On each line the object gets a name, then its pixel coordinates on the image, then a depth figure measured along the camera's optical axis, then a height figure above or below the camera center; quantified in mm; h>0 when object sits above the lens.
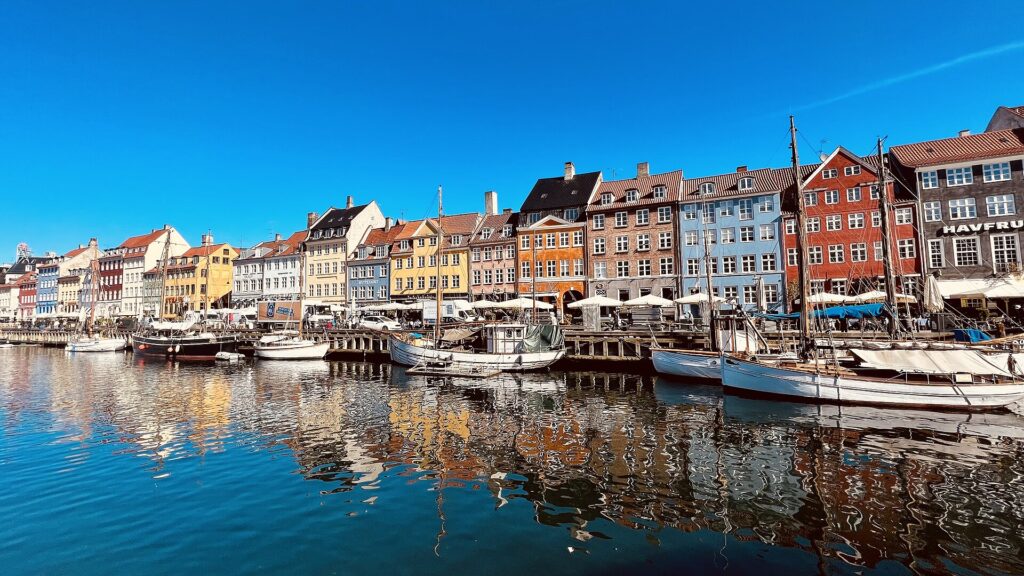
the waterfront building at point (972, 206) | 38719 +8463
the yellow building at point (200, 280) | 83938 +7966
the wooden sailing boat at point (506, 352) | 34469 -2330
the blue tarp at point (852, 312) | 31972 +28
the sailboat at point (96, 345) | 59031 -2019
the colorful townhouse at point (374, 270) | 68000 +7394
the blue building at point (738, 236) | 47125 +7823
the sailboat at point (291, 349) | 45688 -2344
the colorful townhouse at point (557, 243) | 55438 +8646
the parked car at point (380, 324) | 49197 -186
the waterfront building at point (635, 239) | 51500 +8324
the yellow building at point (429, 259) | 61719 +8002
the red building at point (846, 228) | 41969 +7507
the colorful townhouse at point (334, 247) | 72062 +11290
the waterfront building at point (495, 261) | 58156 +7075
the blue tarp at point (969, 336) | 26891 -1464
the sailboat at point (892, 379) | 19562 -2889
